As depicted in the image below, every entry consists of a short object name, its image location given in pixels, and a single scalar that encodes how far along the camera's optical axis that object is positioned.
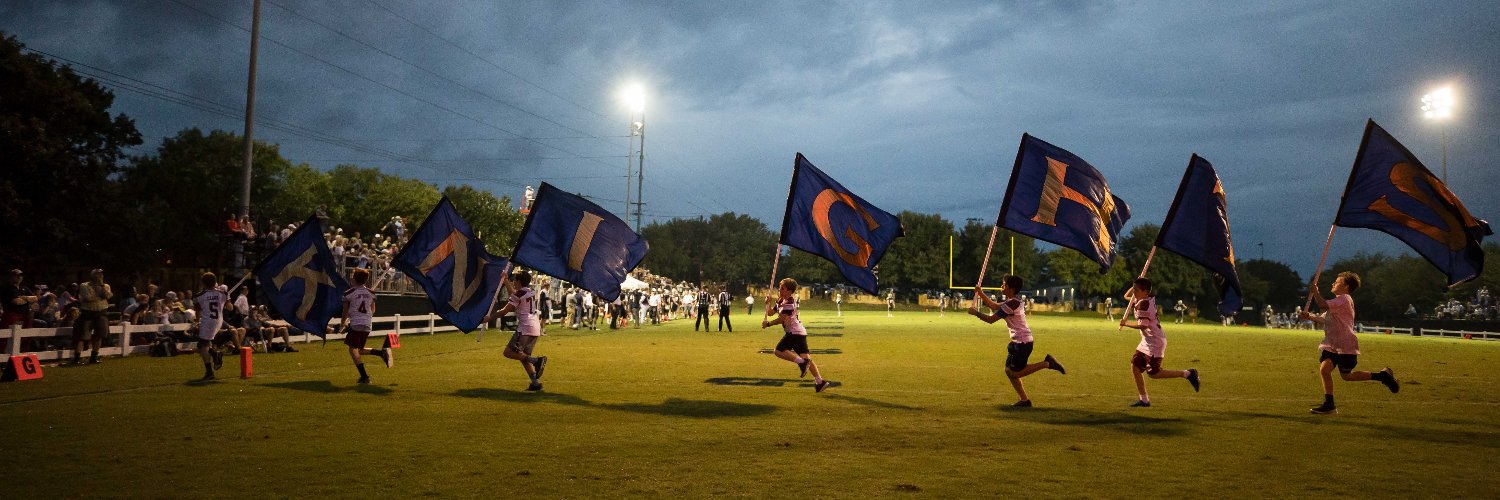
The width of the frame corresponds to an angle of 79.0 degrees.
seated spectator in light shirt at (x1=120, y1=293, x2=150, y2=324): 22.22
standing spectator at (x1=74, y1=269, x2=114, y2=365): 19.41
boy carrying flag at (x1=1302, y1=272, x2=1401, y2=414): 12.18
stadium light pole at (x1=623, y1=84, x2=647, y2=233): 63.81
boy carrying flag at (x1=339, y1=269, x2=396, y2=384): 15.34
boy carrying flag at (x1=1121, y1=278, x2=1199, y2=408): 12.78
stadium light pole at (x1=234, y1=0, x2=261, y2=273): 26.09
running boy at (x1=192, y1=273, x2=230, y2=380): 16.11
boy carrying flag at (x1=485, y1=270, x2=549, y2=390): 14.44
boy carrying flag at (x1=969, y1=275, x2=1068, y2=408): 12.72
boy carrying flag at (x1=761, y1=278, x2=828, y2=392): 14.85
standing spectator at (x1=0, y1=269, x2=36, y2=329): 18.83
